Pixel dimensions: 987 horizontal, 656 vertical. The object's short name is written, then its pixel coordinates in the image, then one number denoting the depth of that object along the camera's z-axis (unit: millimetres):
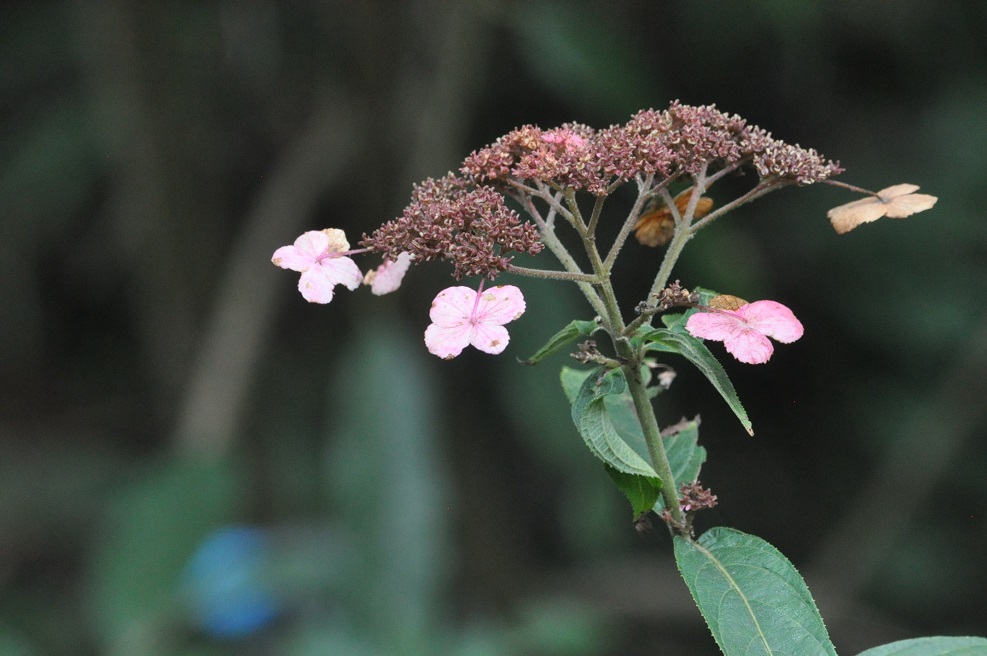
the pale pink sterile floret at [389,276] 1765
